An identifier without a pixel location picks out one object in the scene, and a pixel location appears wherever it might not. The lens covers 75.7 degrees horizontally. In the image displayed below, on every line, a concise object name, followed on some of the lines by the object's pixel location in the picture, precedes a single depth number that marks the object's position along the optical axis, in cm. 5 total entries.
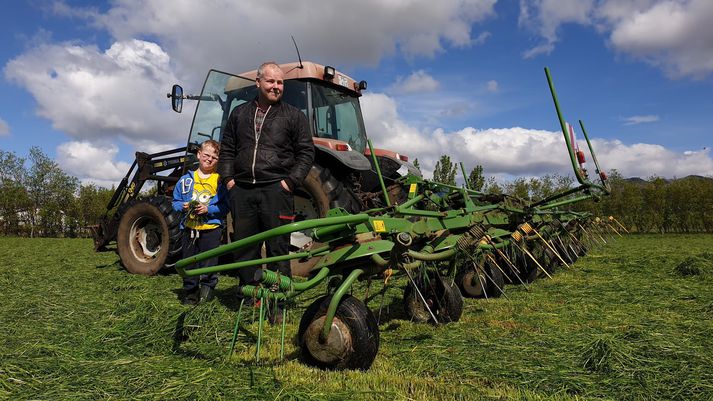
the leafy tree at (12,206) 2700
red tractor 486
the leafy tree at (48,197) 2844
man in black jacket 301
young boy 367
